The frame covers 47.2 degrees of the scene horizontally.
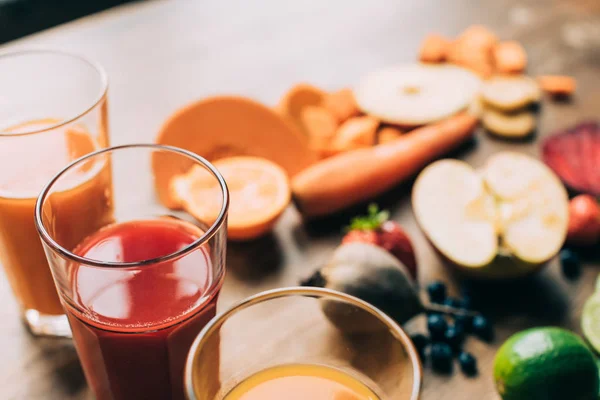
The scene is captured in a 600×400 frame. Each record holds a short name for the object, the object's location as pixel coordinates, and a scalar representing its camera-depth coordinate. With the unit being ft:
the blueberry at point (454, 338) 2.73
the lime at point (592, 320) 2.72
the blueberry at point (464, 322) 2.81
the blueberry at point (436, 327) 2.75
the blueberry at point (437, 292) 2.93
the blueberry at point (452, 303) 2.89
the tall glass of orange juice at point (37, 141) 2.34
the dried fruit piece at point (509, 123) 3.83
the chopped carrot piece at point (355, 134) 3.63
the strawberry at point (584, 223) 3.13
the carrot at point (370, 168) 3.26
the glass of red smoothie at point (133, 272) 1.91
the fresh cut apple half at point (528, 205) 2.95
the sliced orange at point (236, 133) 3.34
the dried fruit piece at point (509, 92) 3.93
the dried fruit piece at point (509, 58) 4.29
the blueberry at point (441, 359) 2.65
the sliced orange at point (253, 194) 3.03
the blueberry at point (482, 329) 2.79
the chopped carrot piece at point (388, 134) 3.77
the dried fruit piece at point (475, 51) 4.31
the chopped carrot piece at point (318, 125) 3.67
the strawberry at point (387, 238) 2.92
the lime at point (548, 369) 2.33
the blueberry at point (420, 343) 2.70
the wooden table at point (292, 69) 2.69
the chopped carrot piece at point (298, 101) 3.74
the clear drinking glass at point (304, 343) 1.66
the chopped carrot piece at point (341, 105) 3.84
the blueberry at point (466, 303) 2.88
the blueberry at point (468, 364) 2.64
